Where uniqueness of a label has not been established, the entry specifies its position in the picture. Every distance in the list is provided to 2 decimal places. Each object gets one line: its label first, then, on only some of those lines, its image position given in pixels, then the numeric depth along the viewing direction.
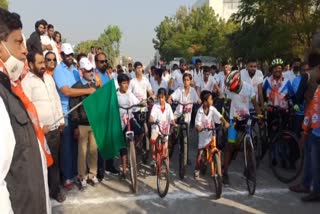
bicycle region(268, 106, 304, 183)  4.70
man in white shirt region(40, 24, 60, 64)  6.73
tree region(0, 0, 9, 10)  23.01
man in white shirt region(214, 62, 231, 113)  6.78
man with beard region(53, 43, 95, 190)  4.35
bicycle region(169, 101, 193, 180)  4.91
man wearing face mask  1.16
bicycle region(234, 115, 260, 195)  4.28
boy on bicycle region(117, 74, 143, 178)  4.81
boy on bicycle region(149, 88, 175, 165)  4.72
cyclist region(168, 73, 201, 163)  5.71
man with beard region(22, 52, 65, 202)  3.67
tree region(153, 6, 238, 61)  40.44
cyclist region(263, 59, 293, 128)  5.38
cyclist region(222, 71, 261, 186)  4.58
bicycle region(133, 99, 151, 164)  5.29
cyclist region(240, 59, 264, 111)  5.59
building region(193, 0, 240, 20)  68.60
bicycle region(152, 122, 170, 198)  4.24
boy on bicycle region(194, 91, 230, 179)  4.64
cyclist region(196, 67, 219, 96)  7.43
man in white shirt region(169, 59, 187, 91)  8.68
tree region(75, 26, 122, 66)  59.61
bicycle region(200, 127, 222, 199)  4.17
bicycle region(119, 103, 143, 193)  4.39
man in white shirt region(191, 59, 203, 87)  9.30
